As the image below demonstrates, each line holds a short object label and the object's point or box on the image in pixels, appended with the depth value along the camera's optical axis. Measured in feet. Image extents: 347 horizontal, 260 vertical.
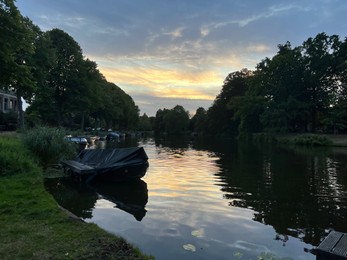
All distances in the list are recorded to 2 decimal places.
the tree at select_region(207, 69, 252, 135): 324.60
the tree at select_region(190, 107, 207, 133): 393.56
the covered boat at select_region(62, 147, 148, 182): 49.60
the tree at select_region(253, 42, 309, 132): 202.59
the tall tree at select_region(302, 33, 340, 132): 202.59
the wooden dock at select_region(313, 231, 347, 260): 15.70
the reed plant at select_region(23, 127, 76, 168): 54.44
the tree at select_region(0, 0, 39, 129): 48.80
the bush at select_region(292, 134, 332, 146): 159.63
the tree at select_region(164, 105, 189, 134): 457.68
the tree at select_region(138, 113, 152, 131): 470.80
